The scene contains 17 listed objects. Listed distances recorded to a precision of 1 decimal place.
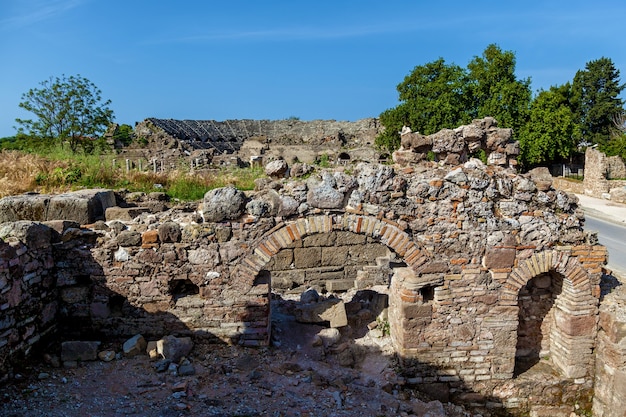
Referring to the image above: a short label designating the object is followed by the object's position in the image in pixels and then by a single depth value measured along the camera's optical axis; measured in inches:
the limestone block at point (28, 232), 214.8
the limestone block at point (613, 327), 242.1
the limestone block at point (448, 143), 289.7
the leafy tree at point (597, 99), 1549.0
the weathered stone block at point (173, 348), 224.2
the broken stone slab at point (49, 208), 243.3
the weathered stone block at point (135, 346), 226.4
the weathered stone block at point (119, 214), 252.8
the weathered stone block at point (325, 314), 289.0
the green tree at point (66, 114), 705.6
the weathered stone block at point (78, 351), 218.2
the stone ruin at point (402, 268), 235.6
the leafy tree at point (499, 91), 1064.8
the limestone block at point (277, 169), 263.1
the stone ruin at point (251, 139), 915.4
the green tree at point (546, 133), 1071.0
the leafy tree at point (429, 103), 1083.9
